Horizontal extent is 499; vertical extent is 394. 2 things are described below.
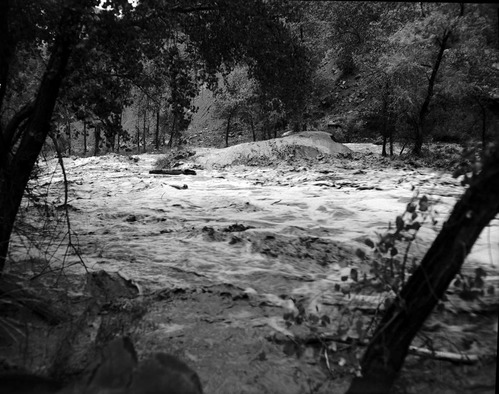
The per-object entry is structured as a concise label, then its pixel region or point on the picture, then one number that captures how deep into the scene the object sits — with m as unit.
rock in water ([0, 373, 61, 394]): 2.62
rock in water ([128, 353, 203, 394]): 2.16
